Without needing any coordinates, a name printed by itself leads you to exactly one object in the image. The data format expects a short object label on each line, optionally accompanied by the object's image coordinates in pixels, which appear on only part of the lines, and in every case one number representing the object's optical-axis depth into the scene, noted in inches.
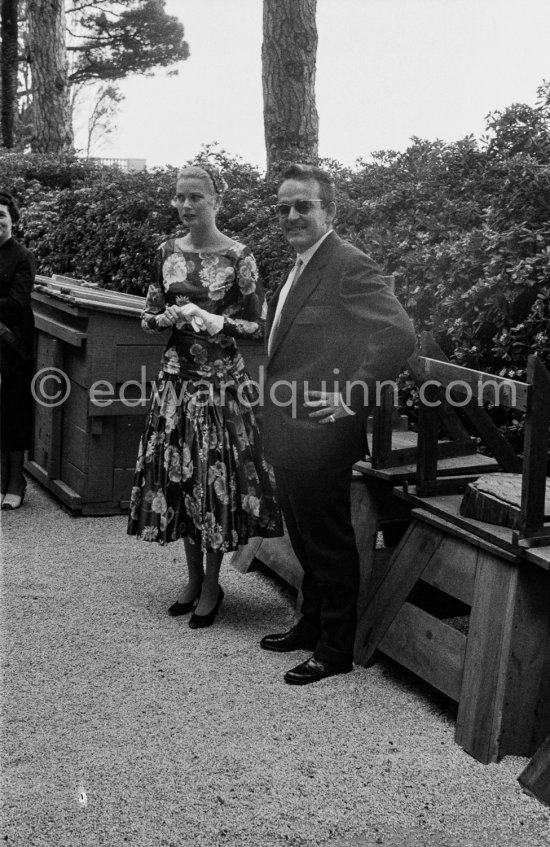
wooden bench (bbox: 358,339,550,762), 123.6
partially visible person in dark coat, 236.2
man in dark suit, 137.4
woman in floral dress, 165.0
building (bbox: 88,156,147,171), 2046.5
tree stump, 130.5
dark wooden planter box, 228.7
